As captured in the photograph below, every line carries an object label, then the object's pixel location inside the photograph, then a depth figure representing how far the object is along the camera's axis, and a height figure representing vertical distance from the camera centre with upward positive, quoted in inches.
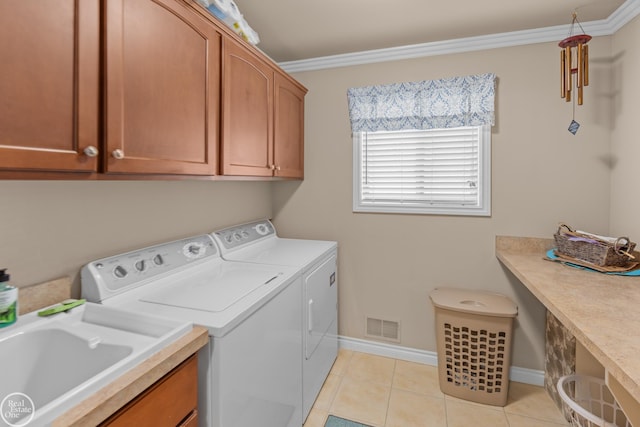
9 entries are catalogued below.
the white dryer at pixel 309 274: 73.3 -16.9
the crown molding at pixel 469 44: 76.2 +45.5
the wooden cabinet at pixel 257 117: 63.6 +21.7
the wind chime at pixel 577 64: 69.2 +32.0
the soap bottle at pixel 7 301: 39.6 -11.8
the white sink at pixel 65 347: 37.8 -17.0
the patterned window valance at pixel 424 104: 86.7 +29.9
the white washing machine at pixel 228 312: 43.1 -15.6
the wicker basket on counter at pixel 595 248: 66.3 -8.3
